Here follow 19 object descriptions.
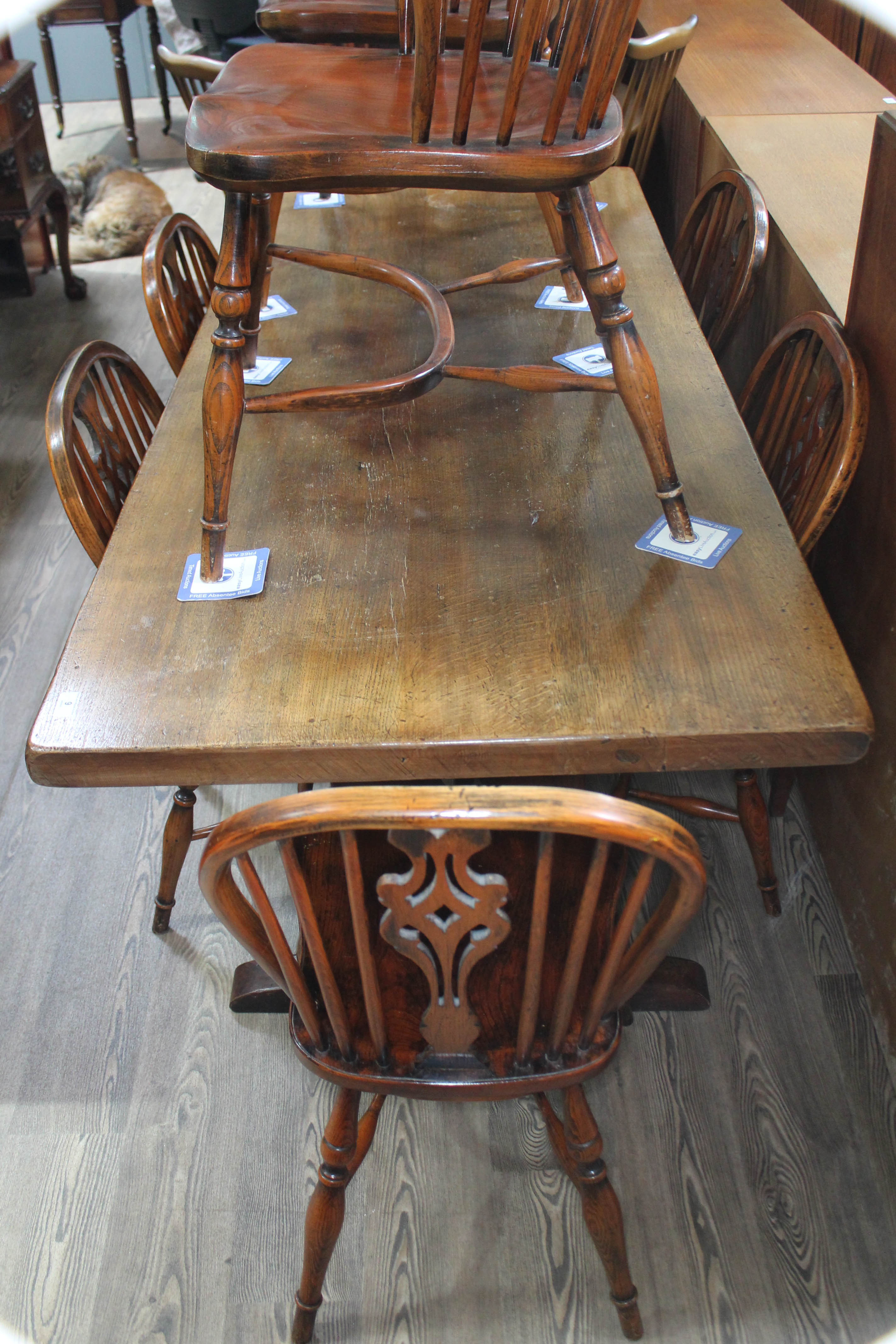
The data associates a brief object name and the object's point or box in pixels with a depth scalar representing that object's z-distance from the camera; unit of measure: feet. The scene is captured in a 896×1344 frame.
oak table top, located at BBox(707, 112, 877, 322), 5.65
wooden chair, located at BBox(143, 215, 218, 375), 5.48
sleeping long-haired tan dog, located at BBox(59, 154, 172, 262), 12.75
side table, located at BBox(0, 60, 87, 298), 10.19
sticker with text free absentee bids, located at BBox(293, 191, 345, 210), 7.04
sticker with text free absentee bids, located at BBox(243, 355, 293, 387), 5.06
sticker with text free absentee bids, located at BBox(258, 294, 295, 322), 5.67
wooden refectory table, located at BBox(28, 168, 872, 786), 3.28
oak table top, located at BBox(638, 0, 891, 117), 8.04
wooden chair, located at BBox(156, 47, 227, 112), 6.98
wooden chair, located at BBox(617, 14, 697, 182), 7.55
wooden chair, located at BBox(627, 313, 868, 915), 4.08
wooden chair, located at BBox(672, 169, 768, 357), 5.59
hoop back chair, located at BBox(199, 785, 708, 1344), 2.46
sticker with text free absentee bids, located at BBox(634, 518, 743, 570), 3.96
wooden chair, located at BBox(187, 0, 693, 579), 3.41
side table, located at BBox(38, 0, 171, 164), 14.51
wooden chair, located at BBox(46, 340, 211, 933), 4.34
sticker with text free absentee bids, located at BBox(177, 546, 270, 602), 3.86
